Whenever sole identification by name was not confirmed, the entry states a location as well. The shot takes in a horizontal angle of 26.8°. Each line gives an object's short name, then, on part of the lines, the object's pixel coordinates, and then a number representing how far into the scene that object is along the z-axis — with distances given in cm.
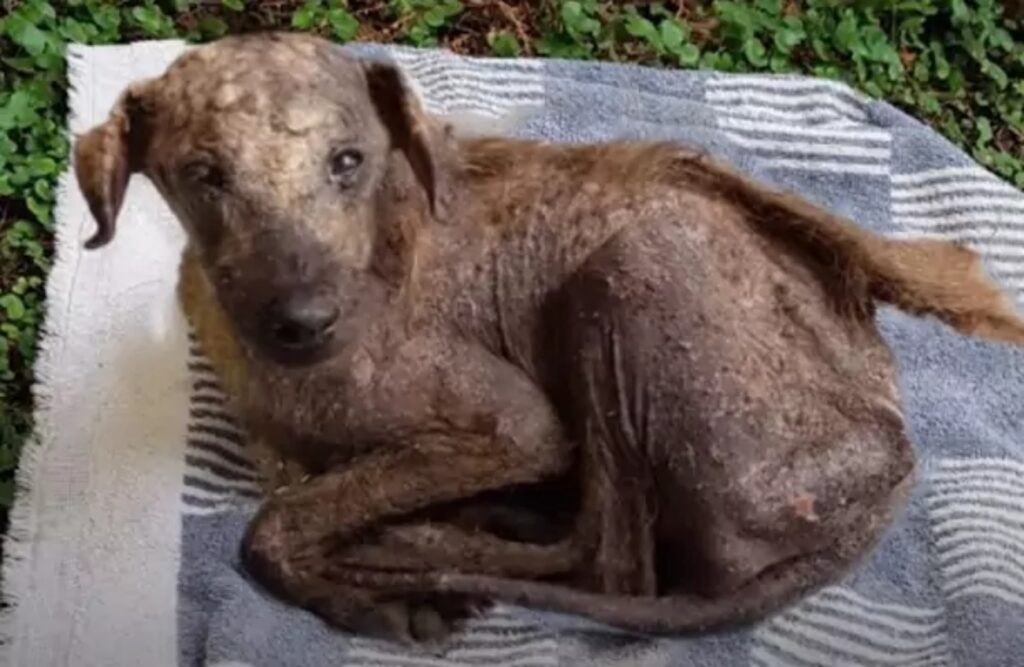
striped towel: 118
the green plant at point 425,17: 158
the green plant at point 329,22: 155
